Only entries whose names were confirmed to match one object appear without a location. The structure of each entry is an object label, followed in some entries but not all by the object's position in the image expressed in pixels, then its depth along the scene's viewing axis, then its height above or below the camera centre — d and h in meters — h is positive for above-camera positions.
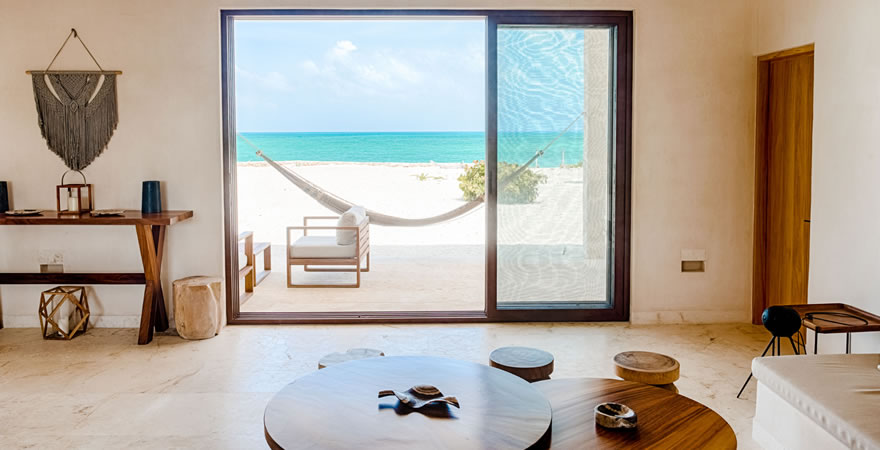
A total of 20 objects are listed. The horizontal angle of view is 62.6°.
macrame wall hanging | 4.01 +0.44
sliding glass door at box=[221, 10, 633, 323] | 4.13 -0.05
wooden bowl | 1.86 -0.59
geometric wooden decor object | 3.91 -0.67
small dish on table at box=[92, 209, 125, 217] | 3.81 -0.12
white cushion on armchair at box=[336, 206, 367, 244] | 5.44 -0.27
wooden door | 3.76 +0.07
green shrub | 4.20 +0.01
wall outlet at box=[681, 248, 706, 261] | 4.23 -0.38
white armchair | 5.40 -0.45
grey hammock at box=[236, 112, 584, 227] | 7.10 -0.17
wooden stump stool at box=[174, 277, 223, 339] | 3.88 -0.64
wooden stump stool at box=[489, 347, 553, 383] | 2.36 -0.58
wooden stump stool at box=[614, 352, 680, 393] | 2.29 -0.58
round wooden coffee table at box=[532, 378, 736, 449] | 1.80 -0.62
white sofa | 1.97 -0.63
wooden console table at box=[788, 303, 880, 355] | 2.68 -0.51
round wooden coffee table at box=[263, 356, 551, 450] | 1.72 -0.58
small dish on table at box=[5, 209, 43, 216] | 3.79 -0.12
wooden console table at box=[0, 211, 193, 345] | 3.67 -0.43
